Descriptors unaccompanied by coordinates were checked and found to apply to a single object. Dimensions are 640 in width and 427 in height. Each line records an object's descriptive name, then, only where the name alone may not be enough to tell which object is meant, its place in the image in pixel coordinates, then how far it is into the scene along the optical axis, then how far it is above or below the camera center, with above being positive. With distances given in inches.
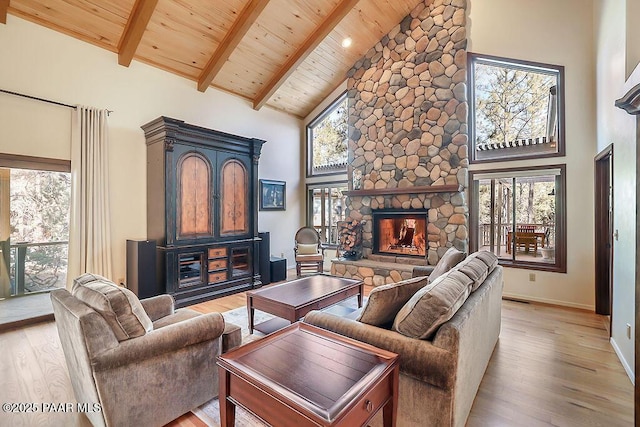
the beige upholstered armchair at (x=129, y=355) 63.4 -33.7
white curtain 149.5 +8.8
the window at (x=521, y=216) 167.9 -2.0
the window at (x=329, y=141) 263.7 +67.7
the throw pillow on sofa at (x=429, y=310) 63.6 -21.5
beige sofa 59.9 -30.3
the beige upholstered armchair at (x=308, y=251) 226.2 -30.8
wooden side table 46.7 -29.9
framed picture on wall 247.1 +15.9
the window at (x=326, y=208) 268.1 +4.5
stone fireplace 187.5 +56.5
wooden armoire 164.1 +2.8
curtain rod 132.8 +54.7
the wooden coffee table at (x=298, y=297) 112.4 -34.7
